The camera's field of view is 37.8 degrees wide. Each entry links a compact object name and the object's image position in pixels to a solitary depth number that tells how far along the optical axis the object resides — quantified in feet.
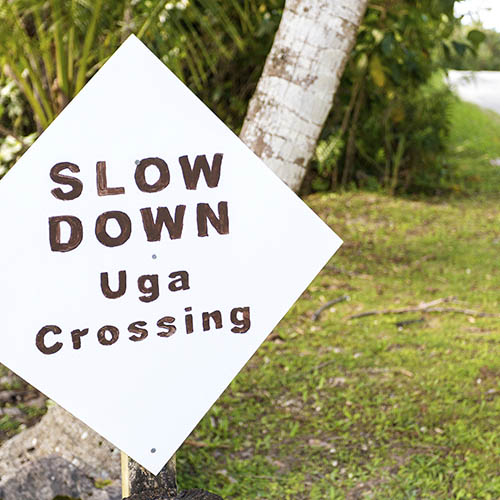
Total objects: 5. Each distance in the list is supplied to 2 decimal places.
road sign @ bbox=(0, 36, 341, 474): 4.74
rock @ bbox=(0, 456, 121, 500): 7.54
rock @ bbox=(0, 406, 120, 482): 7.96
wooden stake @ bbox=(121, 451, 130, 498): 5.59
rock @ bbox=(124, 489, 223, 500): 5.54
